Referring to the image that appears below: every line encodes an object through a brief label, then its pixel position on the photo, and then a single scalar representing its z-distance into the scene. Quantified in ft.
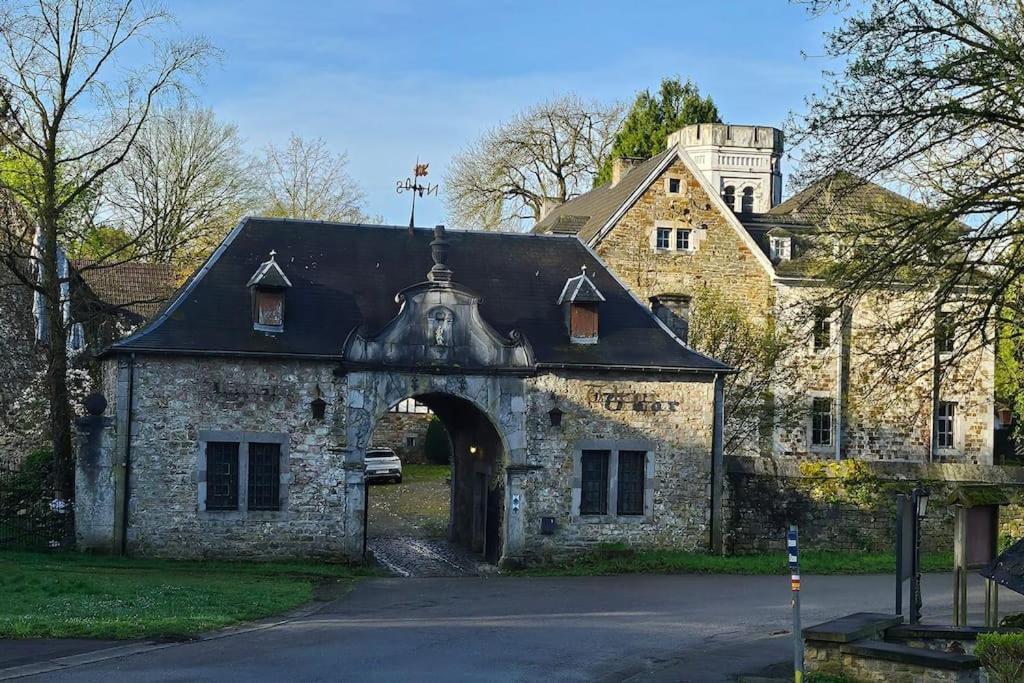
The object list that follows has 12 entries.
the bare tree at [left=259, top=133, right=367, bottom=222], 194.08
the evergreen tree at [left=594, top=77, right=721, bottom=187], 204.64
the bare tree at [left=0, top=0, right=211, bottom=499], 87.97
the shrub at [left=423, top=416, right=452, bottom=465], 161.17
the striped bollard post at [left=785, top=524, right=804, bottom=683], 39.81
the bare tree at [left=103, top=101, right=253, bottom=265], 155.94
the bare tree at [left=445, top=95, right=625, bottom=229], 196.85
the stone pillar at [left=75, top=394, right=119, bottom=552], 80.53
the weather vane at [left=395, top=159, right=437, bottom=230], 93.97
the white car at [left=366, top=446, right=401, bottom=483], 140.26
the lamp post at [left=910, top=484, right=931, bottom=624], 51.21
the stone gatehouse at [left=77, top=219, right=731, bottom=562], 81.71
